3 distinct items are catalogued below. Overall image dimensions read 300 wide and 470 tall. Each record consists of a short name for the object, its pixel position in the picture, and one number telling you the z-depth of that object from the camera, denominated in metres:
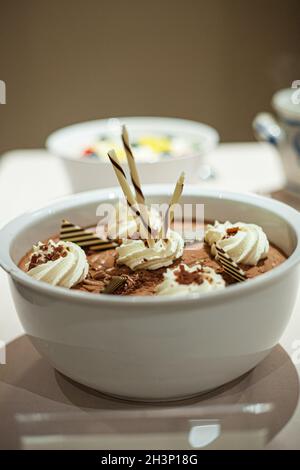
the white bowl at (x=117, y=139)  1.54
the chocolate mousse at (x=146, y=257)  0.87
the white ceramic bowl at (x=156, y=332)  0.74
